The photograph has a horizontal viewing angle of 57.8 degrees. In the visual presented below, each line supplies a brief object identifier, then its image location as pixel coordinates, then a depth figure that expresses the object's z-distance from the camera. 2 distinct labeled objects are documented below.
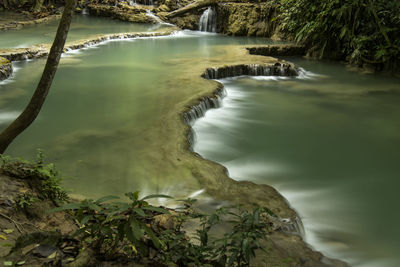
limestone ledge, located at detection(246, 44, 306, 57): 13.38
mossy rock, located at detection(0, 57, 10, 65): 9.34
